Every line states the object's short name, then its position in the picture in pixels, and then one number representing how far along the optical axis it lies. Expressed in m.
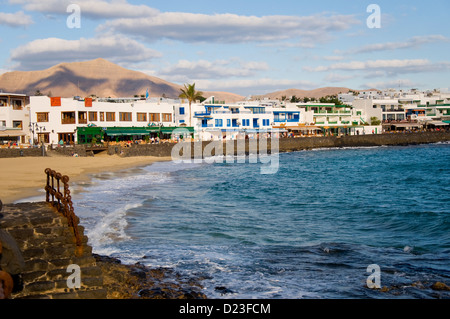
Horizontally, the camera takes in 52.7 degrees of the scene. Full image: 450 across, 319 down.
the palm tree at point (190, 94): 80.19
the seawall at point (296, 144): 62.22
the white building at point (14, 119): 54.88
